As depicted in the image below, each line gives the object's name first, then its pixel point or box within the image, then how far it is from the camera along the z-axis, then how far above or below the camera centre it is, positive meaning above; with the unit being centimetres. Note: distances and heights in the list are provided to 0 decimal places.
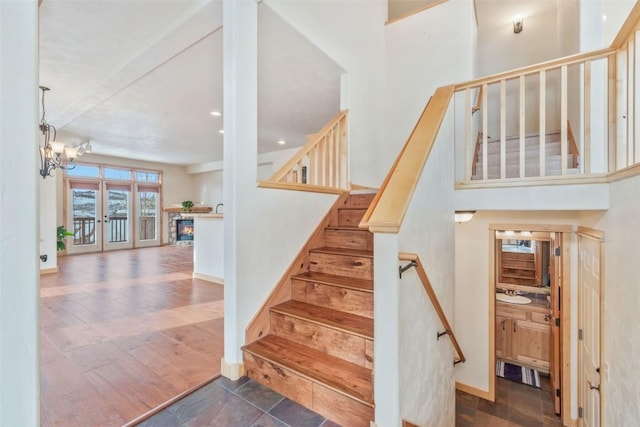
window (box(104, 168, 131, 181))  854 +118
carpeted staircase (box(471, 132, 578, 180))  326 +74
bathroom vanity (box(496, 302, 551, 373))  447 -201
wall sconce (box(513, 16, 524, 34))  502 +330
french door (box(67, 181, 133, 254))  791 -10
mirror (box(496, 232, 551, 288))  511 -95
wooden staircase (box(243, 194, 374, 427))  173 -95
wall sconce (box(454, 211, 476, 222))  318 -5
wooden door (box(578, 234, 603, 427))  229 -107
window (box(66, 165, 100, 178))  788 +116
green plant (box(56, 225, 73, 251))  615 -48
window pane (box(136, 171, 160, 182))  926 +119
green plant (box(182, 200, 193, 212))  923 +20
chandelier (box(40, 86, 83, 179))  404 +89
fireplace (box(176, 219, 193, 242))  1009 -63
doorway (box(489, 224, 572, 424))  324 -147
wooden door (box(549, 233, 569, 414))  339 -134
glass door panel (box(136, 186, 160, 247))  924 -13
